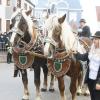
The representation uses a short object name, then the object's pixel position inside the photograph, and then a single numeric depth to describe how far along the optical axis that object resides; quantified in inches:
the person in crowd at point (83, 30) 459.8
